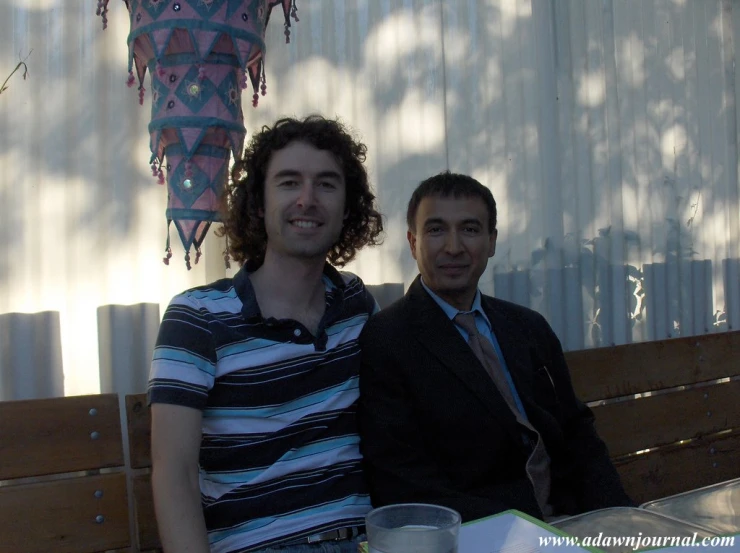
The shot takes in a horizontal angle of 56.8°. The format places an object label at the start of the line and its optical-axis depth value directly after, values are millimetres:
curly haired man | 1398
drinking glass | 786
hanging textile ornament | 1514
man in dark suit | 1619
